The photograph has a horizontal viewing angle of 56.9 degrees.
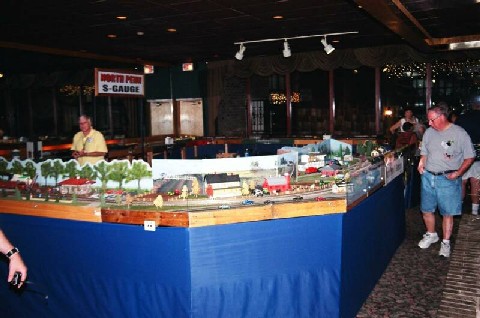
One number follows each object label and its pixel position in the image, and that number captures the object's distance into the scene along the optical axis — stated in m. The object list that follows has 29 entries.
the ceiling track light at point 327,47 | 8.26
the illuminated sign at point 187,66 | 12.20
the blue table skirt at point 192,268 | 3.07
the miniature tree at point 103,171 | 3.86
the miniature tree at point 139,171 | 3.76
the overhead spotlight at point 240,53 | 8.96
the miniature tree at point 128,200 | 3.30
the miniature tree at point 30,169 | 4.09
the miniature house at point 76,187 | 3.77
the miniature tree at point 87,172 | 3.93
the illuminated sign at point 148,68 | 12.07
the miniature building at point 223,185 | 3.48
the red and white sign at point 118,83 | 5.96
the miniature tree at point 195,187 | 3.60
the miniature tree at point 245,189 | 3.50
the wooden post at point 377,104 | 10.54
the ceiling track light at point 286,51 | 8.62
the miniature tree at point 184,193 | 3.52
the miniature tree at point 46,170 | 4.04
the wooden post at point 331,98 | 11.12
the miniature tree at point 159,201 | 3.21
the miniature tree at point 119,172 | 3.80
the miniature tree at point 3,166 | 4.22
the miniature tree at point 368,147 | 5.94
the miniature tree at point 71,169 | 4.00
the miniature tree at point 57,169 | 4.02
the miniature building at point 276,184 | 3.71
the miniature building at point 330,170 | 4.55
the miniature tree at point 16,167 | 4.16
